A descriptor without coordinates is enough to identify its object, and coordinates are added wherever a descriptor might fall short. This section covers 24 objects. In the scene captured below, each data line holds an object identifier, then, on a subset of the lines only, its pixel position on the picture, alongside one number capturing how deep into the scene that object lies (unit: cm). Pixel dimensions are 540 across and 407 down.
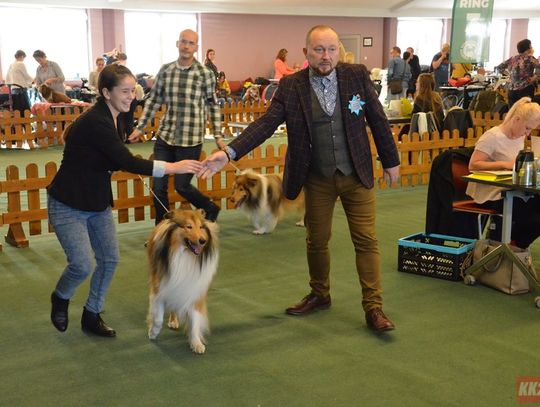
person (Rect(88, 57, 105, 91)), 1605
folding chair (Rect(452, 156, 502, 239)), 505
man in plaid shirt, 552
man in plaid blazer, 364
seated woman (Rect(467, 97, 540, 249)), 478
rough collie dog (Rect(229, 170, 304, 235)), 617
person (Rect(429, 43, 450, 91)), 1842
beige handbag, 451
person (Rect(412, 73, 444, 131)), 919
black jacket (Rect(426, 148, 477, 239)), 510
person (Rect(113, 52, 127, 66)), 1516
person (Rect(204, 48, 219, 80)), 1665
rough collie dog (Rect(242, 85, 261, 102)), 1691
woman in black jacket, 328
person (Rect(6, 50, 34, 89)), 1457
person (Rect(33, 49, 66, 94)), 1435
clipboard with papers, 450
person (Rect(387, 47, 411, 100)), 1772
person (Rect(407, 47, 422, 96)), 1946
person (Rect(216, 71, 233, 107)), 1784
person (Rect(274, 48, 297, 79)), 1709
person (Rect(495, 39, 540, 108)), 1178
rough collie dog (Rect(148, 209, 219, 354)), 344
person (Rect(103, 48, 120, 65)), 1560
